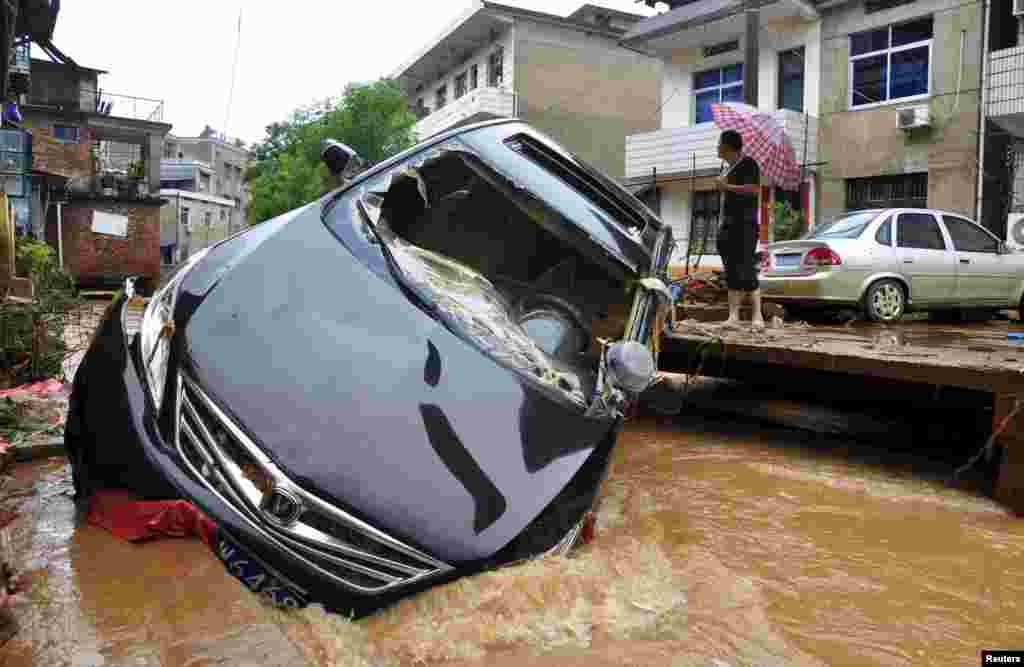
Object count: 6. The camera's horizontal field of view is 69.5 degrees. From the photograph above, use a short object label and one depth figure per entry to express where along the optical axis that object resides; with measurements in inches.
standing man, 209.8
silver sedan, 275.7
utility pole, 427.5
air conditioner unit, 508.1
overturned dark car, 78.1
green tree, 837.2
